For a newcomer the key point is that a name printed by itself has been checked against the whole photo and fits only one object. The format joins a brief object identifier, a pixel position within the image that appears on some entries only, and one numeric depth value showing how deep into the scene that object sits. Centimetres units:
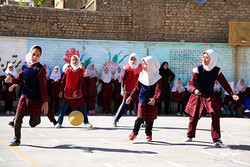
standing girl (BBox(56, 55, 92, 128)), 962
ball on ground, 790
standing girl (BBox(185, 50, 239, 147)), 729
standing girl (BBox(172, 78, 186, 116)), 1675
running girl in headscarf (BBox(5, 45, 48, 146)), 684
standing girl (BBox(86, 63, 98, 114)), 1602
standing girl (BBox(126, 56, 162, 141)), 758
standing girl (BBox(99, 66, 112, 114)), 1630
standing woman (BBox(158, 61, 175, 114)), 1694
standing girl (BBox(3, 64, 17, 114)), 1494
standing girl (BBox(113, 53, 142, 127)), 997
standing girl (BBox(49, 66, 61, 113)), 1541
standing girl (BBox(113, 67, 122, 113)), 1639
